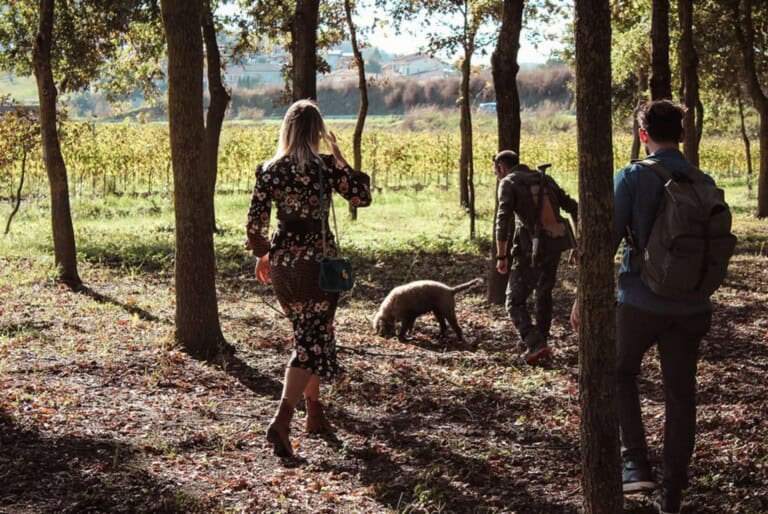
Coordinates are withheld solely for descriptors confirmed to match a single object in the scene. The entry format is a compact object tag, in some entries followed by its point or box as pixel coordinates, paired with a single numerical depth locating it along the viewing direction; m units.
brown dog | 10.30
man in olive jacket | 8.63
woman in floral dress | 5.95
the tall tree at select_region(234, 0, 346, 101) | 11.46
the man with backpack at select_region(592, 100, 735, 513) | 4.55
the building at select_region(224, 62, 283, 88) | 174.73
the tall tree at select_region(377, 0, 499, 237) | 23.03
